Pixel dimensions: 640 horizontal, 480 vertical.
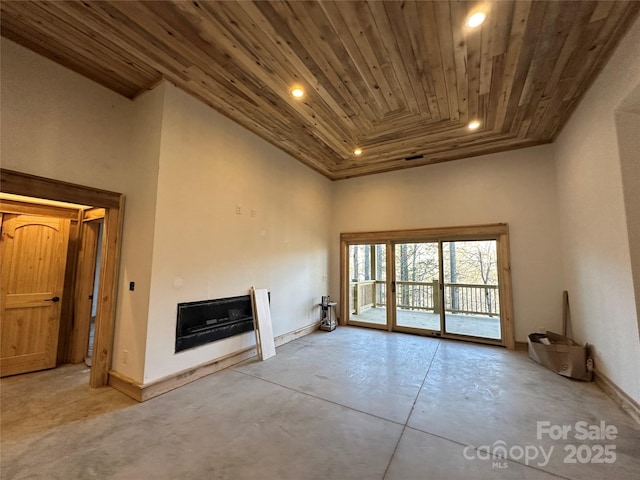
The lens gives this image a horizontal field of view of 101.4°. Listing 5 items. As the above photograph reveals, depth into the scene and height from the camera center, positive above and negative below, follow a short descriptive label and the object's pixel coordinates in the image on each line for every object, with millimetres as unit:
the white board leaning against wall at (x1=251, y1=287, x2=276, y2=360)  3922 -930
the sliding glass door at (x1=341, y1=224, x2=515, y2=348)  4824 -333
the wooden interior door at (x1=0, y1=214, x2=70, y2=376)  3287 -369
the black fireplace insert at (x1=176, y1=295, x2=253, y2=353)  3137 -766
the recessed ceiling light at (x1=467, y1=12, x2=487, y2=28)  2135 +2039
